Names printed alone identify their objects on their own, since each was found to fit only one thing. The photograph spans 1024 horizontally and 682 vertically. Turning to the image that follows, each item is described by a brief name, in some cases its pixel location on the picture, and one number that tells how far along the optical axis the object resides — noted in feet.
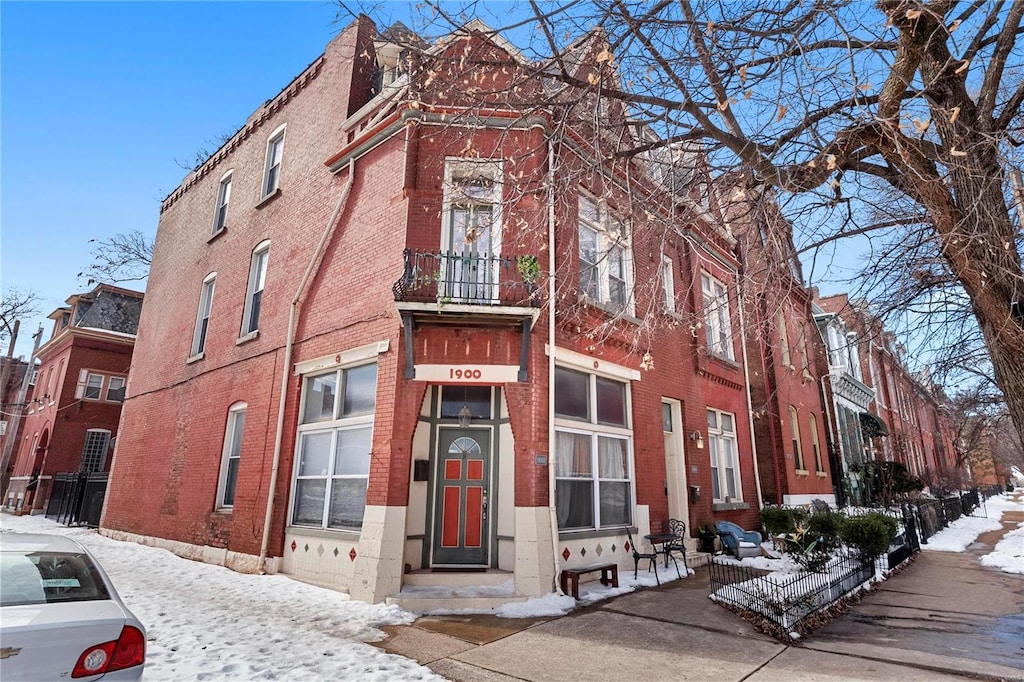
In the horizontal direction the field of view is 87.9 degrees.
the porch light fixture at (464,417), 30.09
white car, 9.91
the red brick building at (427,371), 27.37
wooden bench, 26.41
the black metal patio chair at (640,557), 32.12
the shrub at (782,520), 46.60
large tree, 14.62
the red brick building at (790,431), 55.26
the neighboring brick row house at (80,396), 80.89
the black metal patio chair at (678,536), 34.06
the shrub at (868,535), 34.27
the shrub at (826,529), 32.97
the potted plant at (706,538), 39.47
